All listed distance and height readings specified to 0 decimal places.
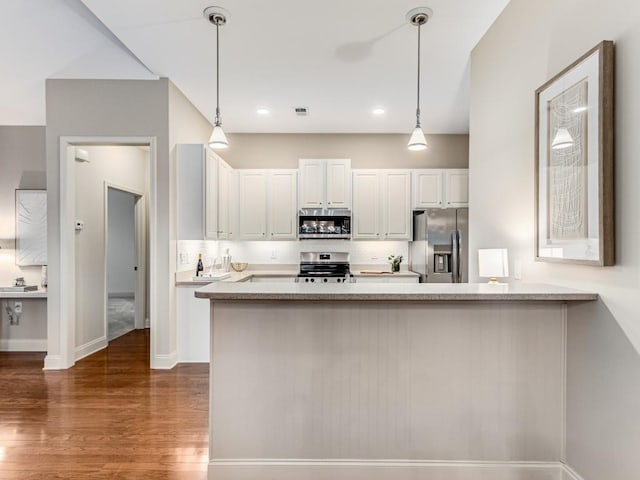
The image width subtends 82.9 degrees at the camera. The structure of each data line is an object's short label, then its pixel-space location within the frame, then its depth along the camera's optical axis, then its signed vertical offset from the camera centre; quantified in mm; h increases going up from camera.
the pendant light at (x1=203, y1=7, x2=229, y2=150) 2576 +1595
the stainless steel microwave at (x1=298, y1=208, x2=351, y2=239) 5141 +209
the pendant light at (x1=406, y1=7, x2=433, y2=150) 2572 +1597
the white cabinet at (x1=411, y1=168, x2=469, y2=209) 5133 +710
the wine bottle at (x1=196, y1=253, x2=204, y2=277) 4230 -368
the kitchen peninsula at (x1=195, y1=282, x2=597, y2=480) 1998 -837
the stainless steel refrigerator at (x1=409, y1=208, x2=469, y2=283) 4480 -89
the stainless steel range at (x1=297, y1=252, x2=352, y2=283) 5259 -397
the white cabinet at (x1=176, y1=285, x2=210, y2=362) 3904 -962
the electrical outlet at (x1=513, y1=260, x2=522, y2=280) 2322 -201
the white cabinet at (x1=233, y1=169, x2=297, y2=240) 5203 +496
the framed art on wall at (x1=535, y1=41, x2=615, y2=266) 1602 +377
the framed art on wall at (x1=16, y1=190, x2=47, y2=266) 4434 +106
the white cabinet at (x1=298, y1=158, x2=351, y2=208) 5125 +760
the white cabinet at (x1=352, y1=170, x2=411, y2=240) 5156 +583
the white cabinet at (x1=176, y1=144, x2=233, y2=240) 3945 +508
